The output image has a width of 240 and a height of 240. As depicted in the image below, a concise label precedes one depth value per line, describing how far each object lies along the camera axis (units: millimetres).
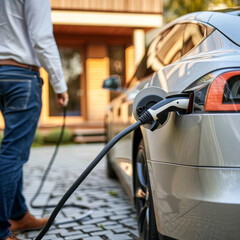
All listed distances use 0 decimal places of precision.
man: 2580
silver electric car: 1683
